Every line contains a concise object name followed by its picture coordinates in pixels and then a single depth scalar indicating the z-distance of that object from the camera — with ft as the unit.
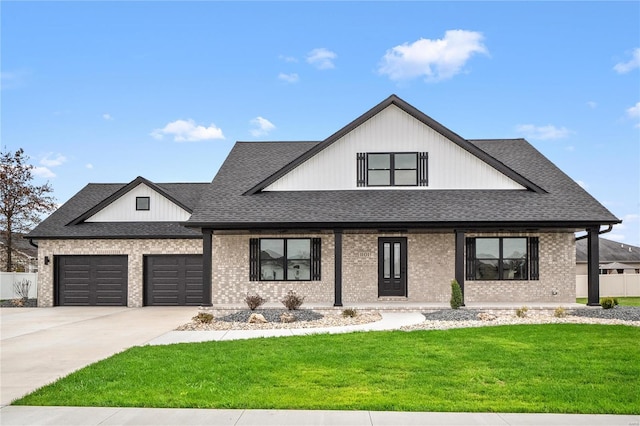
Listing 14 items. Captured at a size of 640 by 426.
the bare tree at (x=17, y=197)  104.01
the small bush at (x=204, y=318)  48.62
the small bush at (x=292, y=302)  55.67
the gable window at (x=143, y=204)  76.43
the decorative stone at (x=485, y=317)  48.83
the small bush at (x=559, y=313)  51.96
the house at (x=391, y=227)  60.18
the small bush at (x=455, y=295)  55.57
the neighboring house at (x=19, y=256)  112.88
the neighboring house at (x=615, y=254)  140.18
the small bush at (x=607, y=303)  56.59
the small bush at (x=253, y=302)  56.39
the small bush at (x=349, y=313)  52.16
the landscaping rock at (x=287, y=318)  48.98
